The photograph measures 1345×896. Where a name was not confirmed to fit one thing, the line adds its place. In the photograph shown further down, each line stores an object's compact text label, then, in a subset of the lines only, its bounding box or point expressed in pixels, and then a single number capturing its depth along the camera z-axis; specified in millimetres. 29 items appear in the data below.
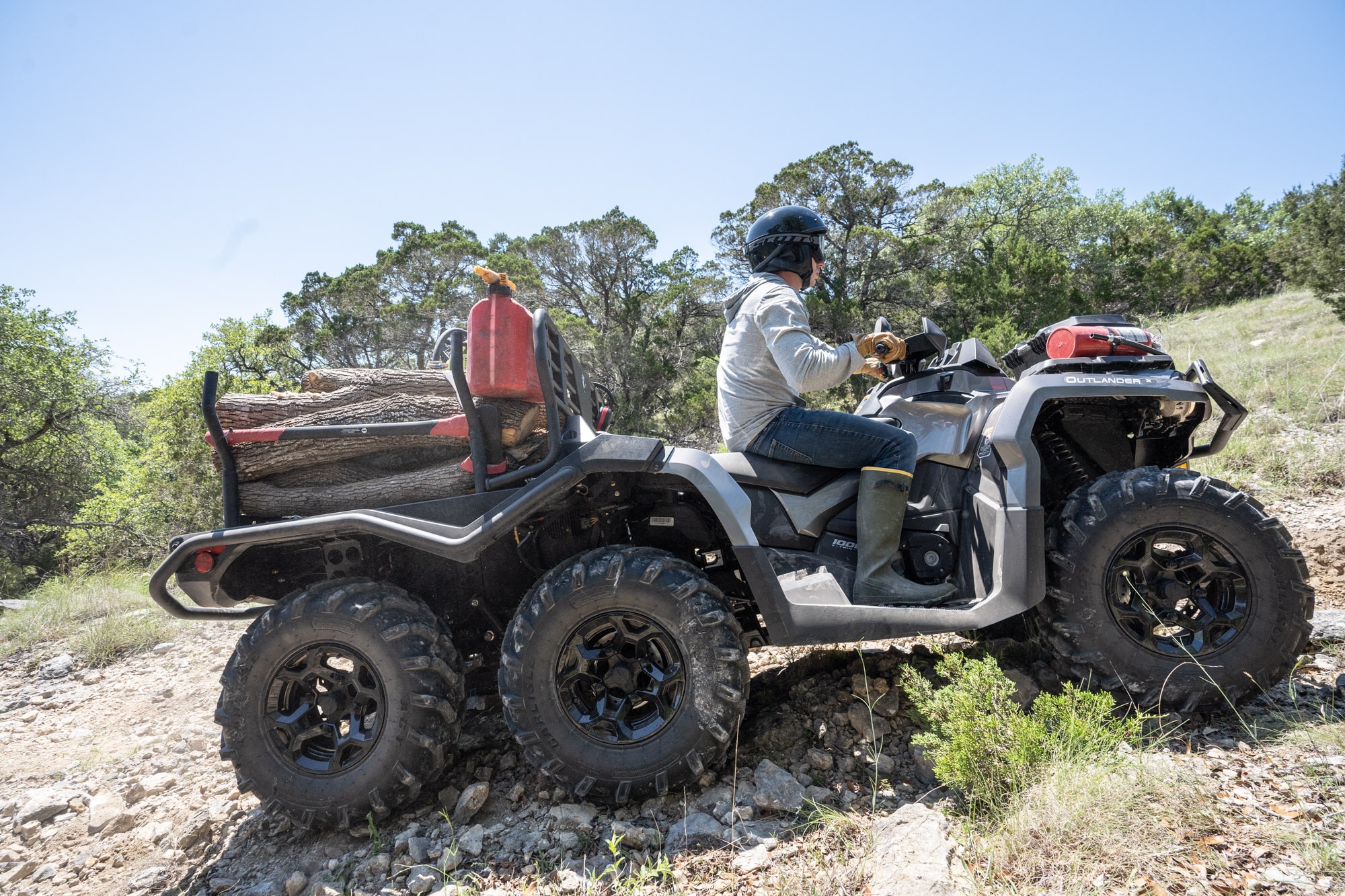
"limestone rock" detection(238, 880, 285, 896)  2275
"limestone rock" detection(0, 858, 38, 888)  2496
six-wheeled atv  2408
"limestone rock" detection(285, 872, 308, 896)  2262
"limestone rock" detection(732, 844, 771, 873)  2068
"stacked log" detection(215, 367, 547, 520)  2623
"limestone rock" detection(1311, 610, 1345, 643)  2939
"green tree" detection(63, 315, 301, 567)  13227
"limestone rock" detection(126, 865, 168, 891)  2418
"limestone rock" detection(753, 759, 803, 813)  2350
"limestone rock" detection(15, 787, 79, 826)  2826
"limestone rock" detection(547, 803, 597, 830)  2381
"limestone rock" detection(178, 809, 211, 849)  2596
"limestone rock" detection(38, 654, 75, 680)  5176
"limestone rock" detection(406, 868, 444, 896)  2164
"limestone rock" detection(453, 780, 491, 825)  2512
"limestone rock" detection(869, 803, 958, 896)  1787
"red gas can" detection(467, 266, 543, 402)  2547
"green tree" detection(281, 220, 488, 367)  26234
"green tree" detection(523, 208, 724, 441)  21797
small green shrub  2105
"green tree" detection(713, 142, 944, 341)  23281
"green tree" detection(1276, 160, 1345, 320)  13586
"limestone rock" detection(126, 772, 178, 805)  2965
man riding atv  2727
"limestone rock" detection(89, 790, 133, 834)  2744
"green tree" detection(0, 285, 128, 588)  15266
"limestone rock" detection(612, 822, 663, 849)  2236
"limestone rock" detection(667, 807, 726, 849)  2227
